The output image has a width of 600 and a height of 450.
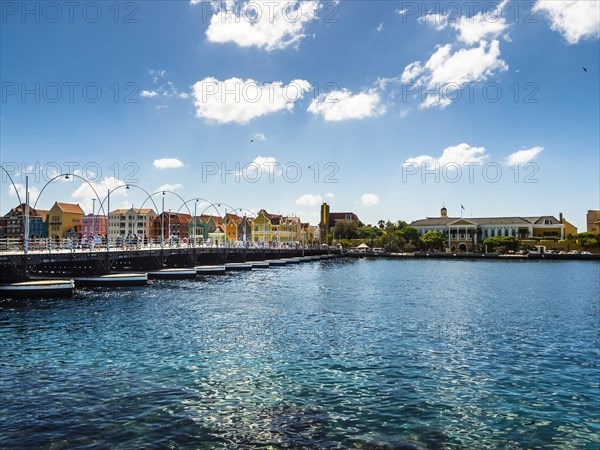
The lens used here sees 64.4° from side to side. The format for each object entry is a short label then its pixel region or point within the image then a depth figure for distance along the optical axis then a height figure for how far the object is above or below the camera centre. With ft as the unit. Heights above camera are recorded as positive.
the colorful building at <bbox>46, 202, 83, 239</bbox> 647.97 +27.85
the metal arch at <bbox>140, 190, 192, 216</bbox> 272.97 +26.75
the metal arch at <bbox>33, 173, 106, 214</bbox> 183.94 +23.58
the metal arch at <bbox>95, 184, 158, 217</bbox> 227.65 +24.55
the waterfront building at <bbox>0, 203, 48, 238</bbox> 636.48 +22.93
